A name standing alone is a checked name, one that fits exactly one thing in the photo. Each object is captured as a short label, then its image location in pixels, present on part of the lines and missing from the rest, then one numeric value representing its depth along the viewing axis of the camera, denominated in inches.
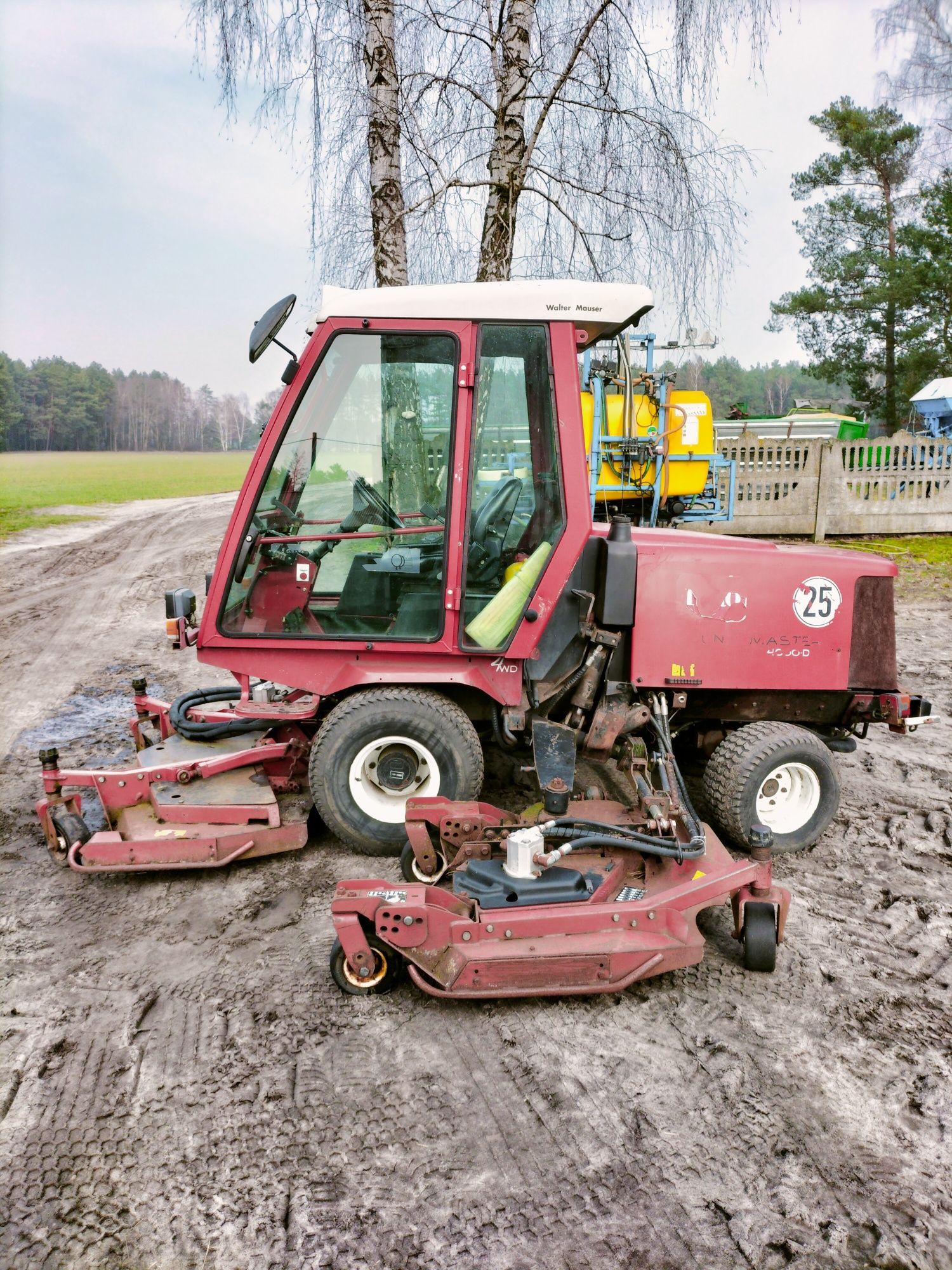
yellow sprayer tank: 443.2
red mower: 150.0
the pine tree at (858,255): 834.8
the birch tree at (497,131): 275.3
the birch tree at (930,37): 834.2
